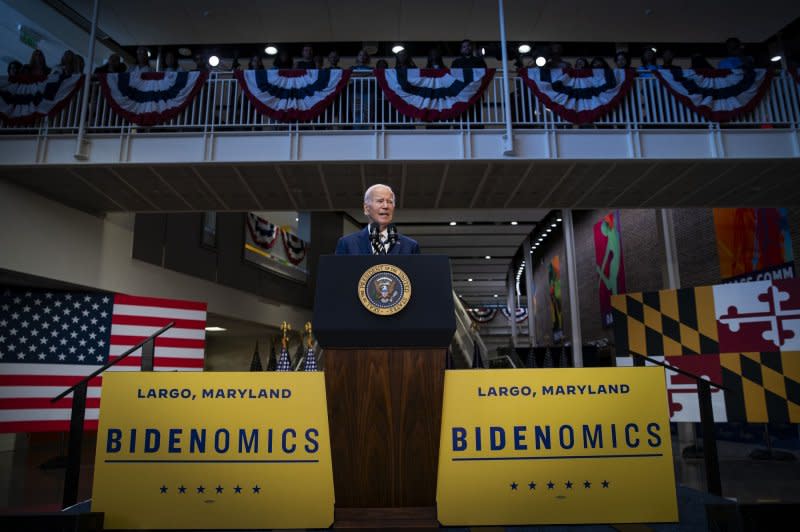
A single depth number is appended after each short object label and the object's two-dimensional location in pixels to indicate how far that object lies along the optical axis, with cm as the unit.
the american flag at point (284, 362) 1283
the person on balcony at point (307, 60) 987
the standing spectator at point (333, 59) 1065
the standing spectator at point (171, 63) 999
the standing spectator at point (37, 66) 884
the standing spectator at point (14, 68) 888
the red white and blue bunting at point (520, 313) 4078
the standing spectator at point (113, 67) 942
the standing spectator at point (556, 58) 1015
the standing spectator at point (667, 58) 999
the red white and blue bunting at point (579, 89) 888
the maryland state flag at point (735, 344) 787
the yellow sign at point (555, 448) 278
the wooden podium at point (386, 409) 261
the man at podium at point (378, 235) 330
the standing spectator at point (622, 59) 1014
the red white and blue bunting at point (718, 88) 889
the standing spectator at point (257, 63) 1012
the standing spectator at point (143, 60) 958
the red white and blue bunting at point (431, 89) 888
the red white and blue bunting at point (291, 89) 885
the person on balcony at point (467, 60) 980
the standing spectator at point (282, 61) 1000
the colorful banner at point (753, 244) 1081
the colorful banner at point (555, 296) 2566
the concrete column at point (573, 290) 1585
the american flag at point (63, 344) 915
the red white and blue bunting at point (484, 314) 4097
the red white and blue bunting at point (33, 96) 862
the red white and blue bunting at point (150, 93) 872
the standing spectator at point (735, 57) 977
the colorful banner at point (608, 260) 1848
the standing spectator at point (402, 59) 966
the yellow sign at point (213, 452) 279
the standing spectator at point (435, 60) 973
